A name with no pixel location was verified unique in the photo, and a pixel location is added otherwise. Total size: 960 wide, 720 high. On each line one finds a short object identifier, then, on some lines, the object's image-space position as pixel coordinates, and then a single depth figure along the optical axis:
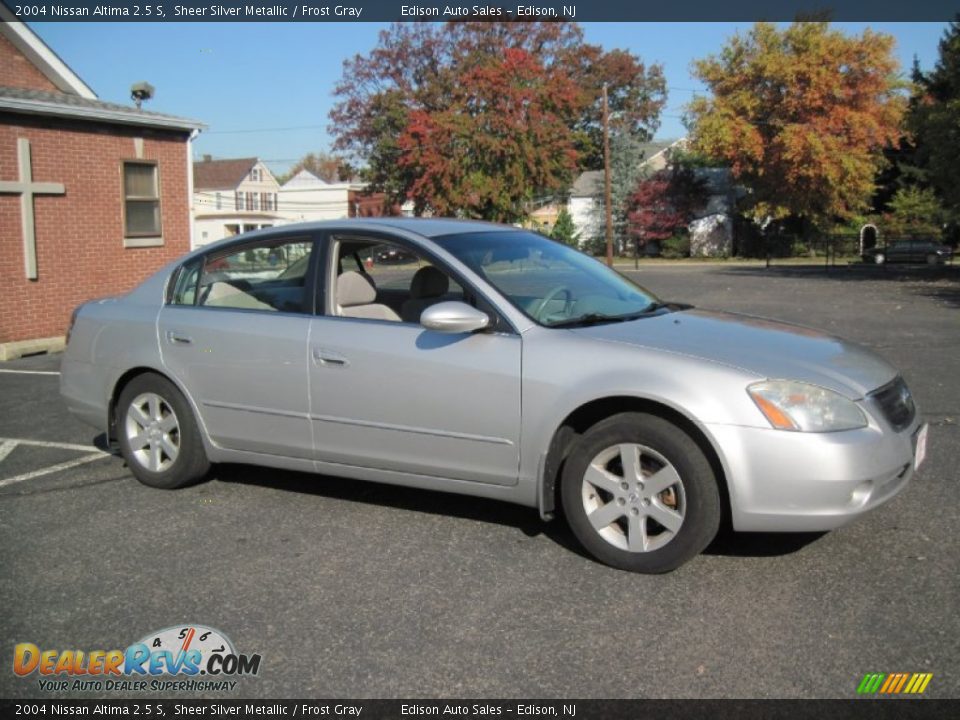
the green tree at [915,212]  45.19
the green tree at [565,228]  53.00
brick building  13.77
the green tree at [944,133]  24.44
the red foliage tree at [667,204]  51.84
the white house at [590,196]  58.66
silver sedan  3.89
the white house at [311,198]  72.50
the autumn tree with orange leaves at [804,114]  43.00
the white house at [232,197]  66.81
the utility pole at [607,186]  38.97
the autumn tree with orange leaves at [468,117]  42.59
